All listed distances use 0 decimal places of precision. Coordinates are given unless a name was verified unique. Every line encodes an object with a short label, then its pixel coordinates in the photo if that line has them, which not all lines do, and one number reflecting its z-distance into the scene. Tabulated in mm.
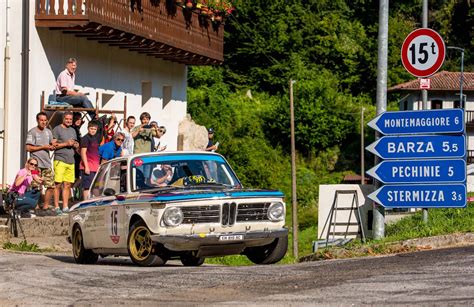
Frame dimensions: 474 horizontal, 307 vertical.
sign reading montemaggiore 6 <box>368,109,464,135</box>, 20453
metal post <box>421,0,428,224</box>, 22545
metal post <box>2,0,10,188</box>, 30312
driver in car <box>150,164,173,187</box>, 18203
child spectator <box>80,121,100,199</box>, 24953
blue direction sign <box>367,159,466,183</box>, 20453
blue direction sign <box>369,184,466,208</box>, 20438
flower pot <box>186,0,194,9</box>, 39625
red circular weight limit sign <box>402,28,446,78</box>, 20969
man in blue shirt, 24078
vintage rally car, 17094
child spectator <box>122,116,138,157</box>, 25438
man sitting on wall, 28605
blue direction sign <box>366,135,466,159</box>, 20516
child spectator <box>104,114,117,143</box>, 27839
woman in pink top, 24172
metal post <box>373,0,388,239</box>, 21828
